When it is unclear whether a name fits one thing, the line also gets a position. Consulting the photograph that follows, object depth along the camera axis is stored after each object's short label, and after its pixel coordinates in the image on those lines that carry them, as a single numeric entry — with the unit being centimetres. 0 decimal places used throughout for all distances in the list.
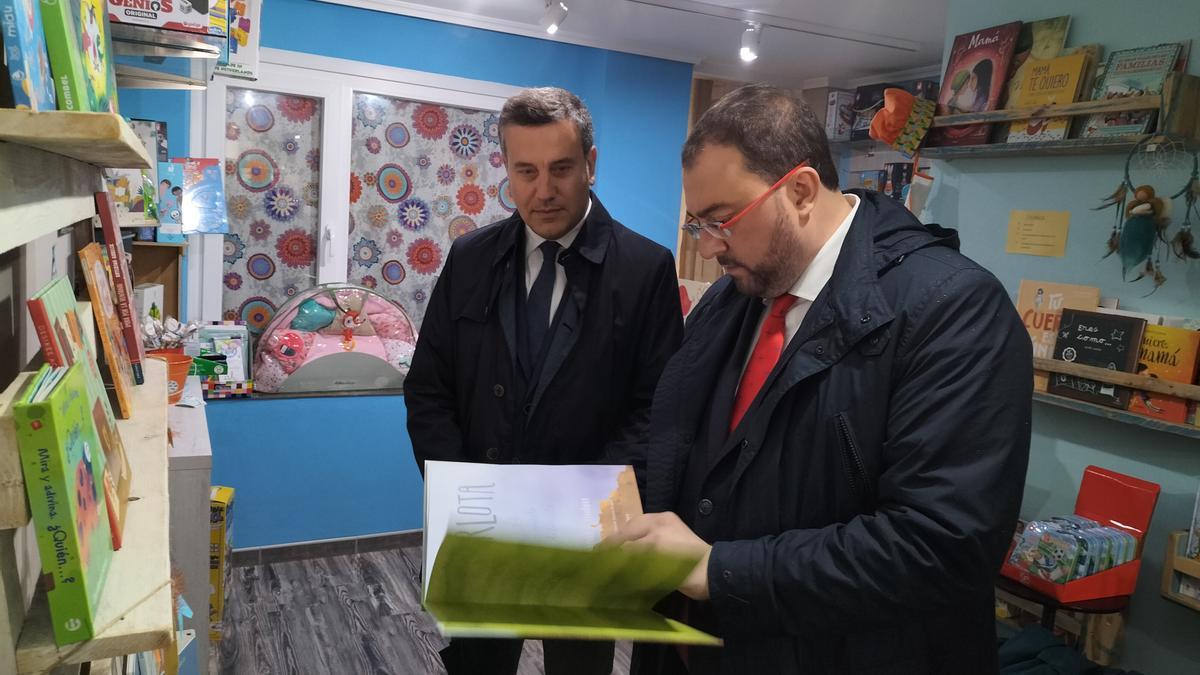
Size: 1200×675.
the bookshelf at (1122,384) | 237
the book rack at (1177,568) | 233
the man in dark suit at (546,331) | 195
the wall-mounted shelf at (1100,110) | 240
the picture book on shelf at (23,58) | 79
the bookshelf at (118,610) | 76
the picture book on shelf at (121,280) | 168
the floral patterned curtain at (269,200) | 484
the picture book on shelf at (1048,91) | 276
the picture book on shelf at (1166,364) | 239
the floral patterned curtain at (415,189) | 517
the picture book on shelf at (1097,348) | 254
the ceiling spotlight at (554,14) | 438
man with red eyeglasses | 111
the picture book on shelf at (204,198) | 364
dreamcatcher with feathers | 248
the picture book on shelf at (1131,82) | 253
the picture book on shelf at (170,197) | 361
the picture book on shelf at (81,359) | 90
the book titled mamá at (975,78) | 301
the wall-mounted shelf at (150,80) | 223
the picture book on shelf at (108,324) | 143
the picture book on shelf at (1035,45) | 287
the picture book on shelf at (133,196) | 293
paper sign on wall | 291
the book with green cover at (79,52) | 95
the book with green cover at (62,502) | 72
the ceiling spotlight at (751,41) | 464
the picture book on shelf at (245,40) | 331
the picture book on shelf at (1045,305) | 277
